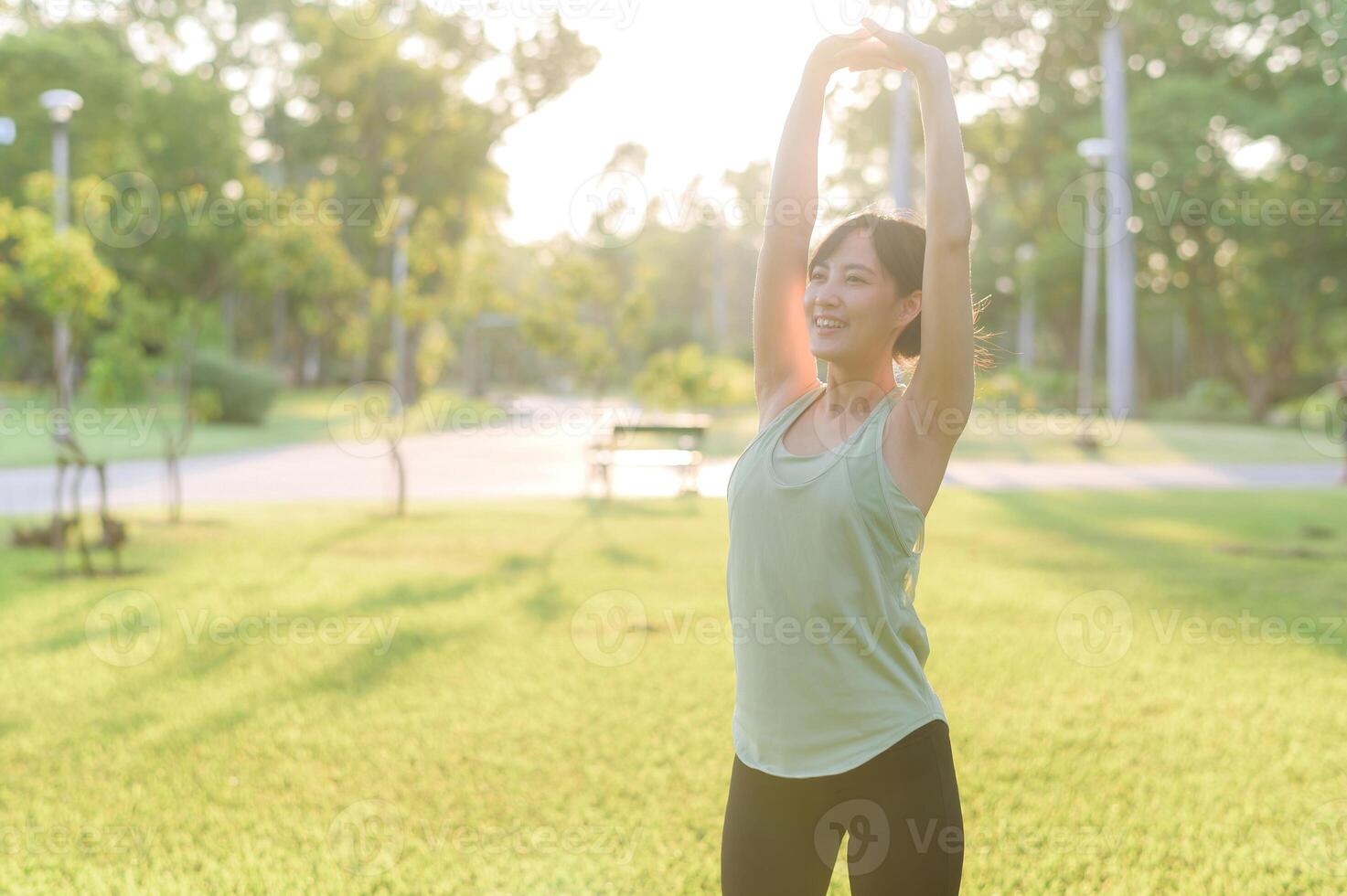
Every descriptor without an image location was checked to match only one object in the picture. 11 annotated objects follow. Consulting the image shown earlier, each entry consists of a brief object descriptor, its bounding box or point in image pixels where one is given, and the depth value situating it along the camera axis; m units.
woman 1.81
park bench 14.52
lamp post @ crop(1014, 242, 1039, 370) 40.28
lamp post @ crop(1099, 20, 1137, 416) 28.61
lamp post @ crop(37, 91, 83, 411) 14.62
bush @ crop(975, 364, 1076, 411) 21.84
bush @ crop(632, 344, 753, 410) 16.81
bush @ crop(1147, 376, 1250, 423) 38.06
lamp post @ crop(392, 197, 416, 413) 18.71
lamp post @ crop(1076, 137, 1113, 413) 22.02
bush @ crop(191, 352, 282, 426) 29.55
